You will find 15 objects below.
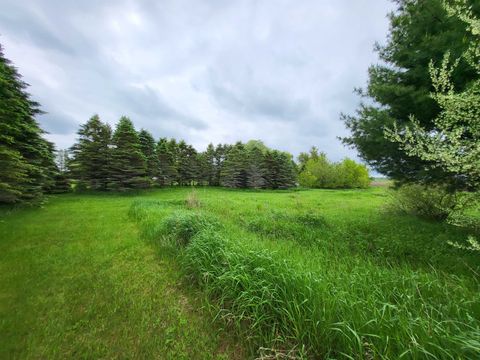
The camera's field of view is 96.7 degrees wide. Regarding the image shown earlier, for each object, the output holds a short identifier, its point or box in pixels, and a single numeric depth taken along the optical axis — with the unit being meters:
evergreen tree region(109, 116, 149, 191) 25.22
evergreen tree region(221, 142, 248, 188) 36.84
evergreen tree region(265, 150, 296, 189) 40.10
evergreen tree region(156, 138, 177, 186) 31.59
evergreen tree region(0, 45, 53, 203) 9.96
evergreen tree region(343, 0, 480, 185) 5.29
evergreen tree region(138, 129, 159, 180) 29.73
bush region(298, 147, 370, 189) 47.25
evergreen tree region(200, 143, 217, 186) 38.06
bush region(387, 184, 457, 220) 9.34
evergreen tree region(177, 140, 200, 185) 35.44
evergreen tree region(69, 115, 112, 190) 24.81
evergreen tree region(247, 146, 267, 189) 37.69
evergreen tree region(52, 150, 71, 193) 22.58
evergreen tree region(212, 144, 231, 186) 39.62
